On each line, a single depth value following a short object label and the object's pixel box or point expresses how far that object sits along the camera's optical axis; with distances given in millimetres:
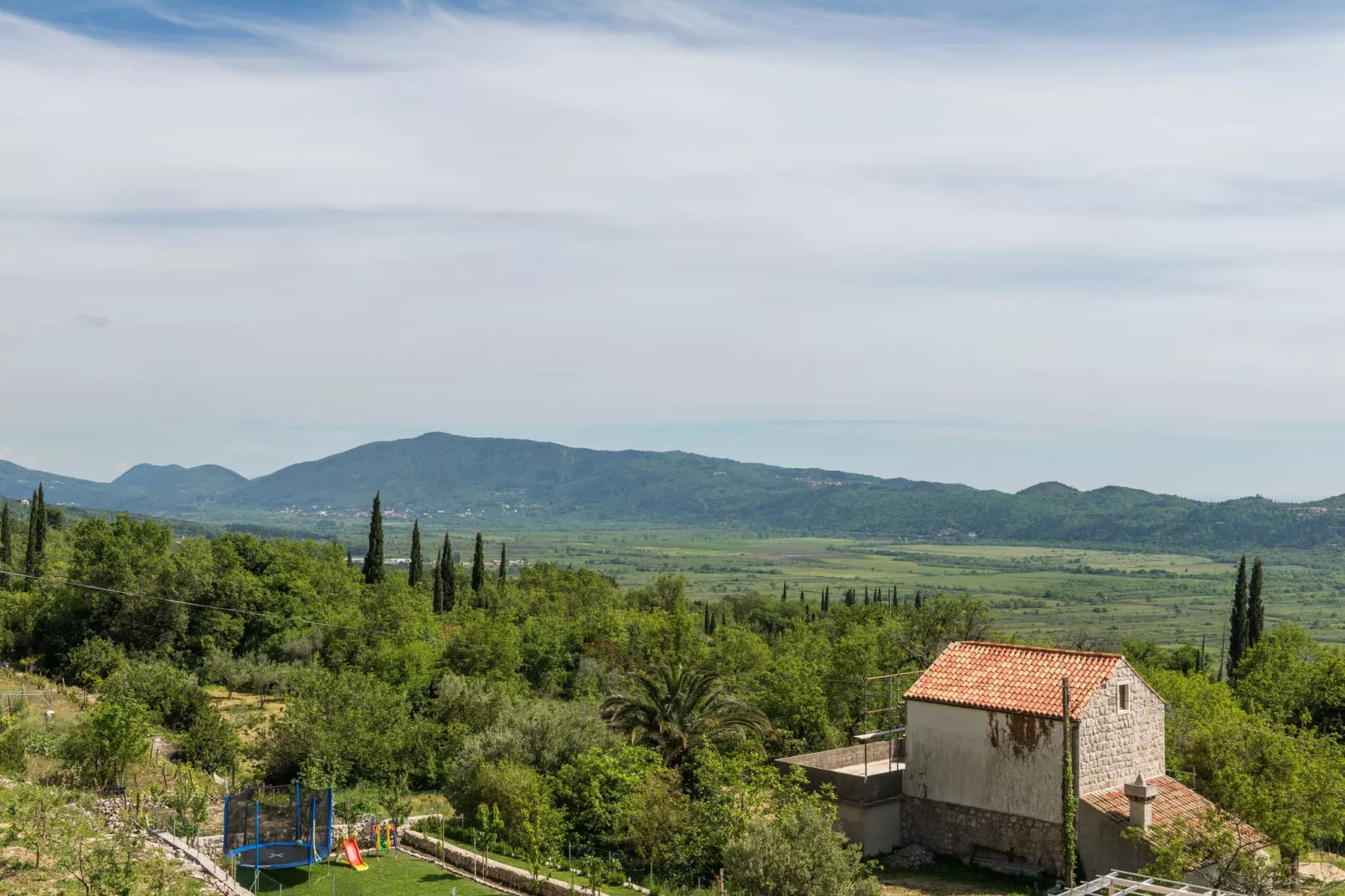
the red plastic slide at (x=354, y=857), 27531
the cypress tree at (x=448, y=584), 83562
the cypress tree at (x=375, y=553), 81312
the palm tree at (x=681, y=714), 37250
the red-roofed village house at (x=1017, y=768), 31188
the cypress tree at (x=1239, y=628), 72812
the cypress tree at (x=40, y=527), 77812
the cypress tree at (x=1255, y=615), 74250
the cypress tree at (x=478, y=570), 89062
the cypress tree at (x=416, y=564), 90819
